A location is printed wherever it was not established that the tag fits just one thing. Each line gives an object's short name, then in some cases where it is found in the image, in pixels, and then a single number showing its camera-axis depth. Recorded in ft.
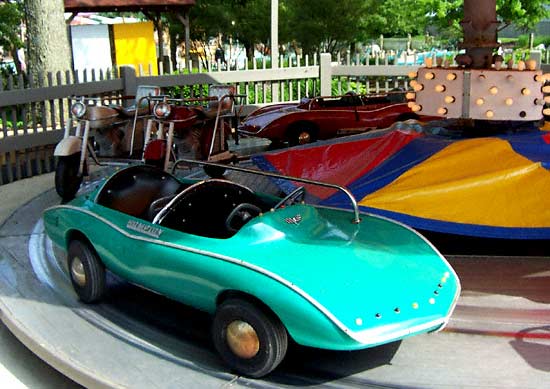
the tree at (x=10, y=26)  65.72
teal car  12.82
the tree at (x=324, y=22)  81.12
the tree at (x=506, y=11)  94.89
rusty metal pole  24.07
